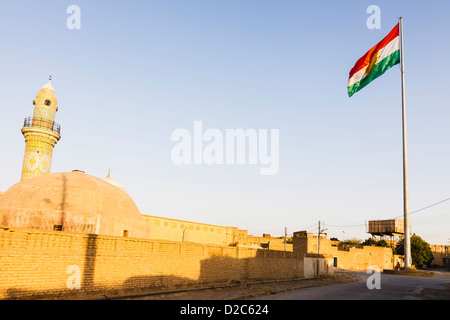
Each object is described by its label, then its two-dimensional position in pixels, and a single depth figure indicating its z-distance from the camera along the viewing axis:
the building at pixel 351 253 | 55.25
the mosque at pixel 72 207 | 17.12
